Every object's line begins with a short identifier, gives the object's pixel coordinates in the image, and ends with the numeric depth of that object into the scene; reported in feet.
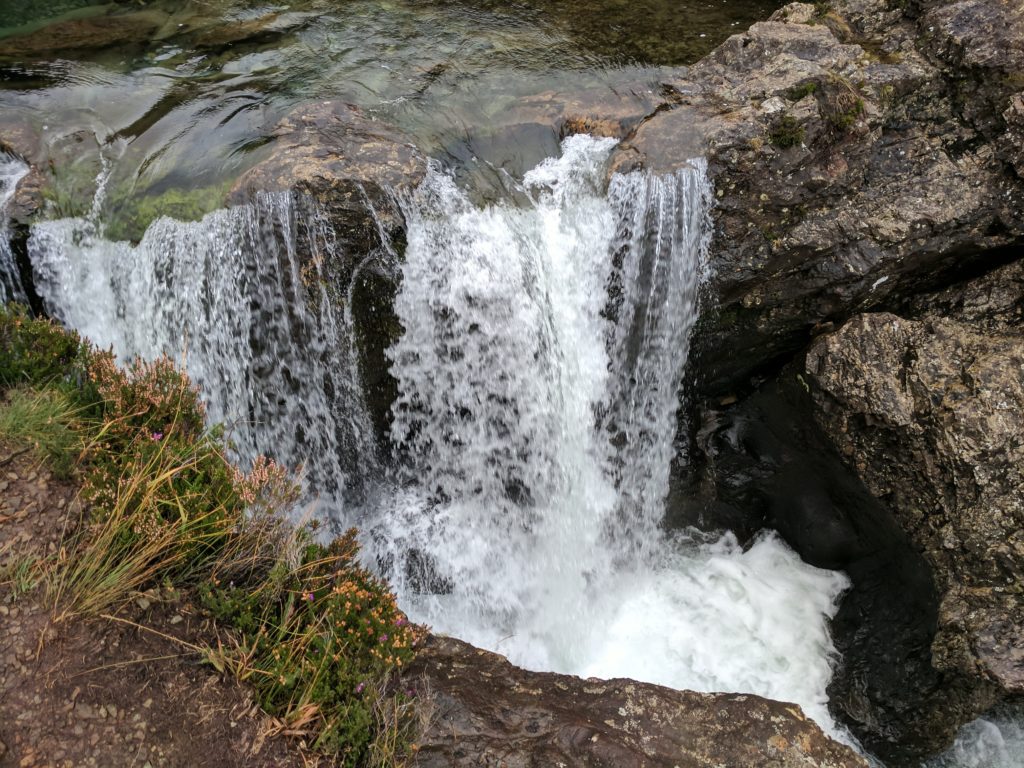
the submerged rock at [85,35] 25.55
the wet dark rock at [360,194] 18.86
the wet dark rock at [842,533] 19.58
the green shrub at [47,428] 14.75
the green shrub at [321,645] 13.03
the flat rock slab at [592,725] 14.02
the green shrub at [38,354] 16.47
